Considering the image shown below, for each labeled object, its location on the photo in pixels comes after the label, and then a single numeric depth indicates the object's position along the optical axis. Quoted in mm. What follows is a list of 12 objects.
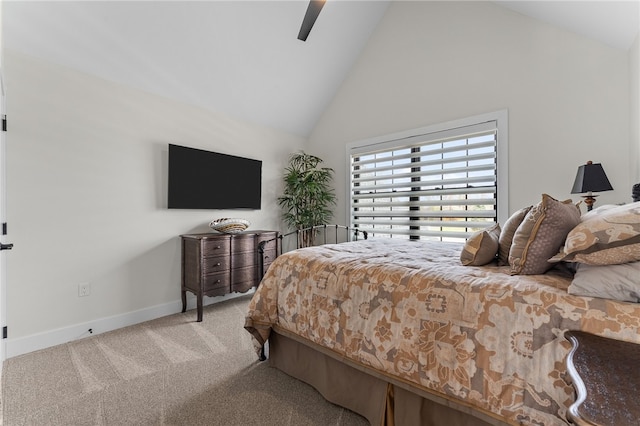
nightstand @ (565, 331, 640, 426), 482
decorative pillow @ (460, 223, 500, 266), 1600
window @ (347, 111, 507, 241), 3184
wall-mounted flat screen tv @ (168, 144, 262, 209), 3221
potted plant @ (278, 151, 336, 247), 4324
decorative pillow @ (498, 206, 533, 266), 1616
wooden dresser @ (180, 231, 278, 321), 3061
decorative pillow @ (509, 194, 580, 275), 1286
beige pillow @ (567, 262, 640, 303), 993
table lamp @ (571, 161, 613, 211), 2221
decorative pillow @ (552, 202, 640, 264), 1020
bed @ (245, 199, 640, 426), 1039
